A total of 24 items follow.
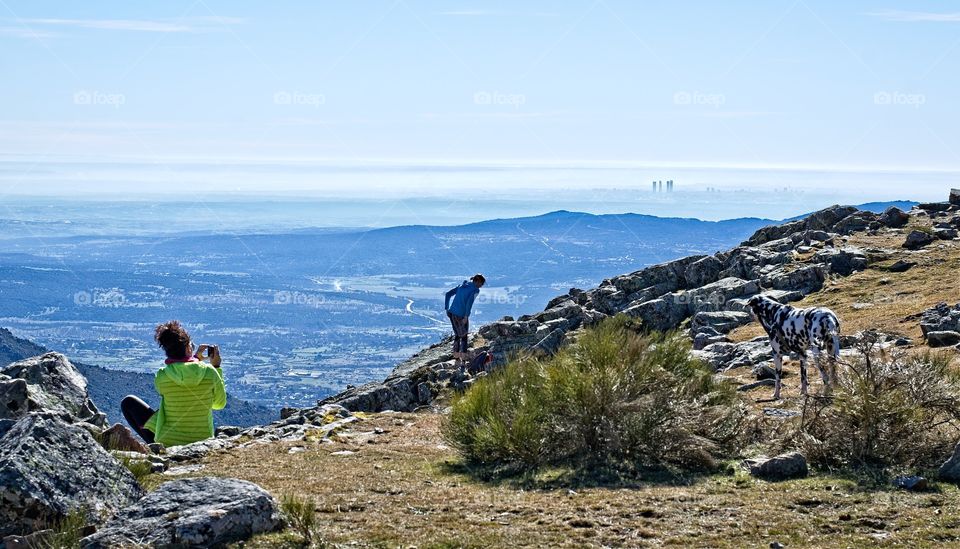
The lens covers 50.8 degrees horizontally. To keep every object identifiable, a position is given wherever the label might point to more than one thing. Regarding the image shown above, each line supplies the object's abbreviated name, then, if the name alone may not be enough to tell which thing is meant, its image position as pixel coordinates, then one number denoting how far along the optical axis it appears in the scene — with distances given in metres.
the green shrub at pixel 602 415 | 13.41
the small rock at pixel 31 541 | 8.89
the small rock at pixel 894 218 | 46.75
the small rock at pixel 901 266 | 36.12
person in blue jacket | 27.61
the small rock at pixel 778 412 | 15.70
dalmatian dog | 19.30
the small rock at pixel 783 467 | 12.32
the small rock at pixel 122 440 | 14.27
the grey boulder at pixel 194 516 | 8.88
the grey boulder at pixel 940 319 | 23.65
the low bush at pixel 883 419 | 12.40
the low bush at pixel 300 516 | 9.52
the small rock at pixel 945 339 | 22.51
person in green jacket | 15.16
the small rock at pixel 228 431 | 19.65
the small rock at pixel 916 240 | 40.41
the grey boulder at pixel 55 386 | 17.28
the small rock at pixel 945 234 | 41.62
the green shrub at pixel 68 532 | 8.80
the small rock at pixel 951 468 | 11.58
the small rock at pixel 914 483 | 11.35
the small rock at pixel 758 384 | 20.88
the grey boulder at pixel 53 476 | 9.20
